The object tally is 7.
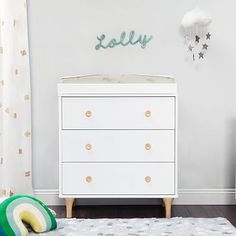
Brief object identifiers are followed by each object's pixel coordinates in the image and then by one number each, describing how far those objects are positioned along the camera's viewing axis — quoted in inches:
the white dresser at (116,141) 128.0
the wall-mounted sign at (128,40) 146.7
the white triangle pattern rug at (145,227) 106.0
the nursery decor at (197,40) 146.6
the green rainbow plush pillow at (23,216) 95.2
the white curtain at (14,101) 142.3
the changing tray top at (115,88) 127.6
